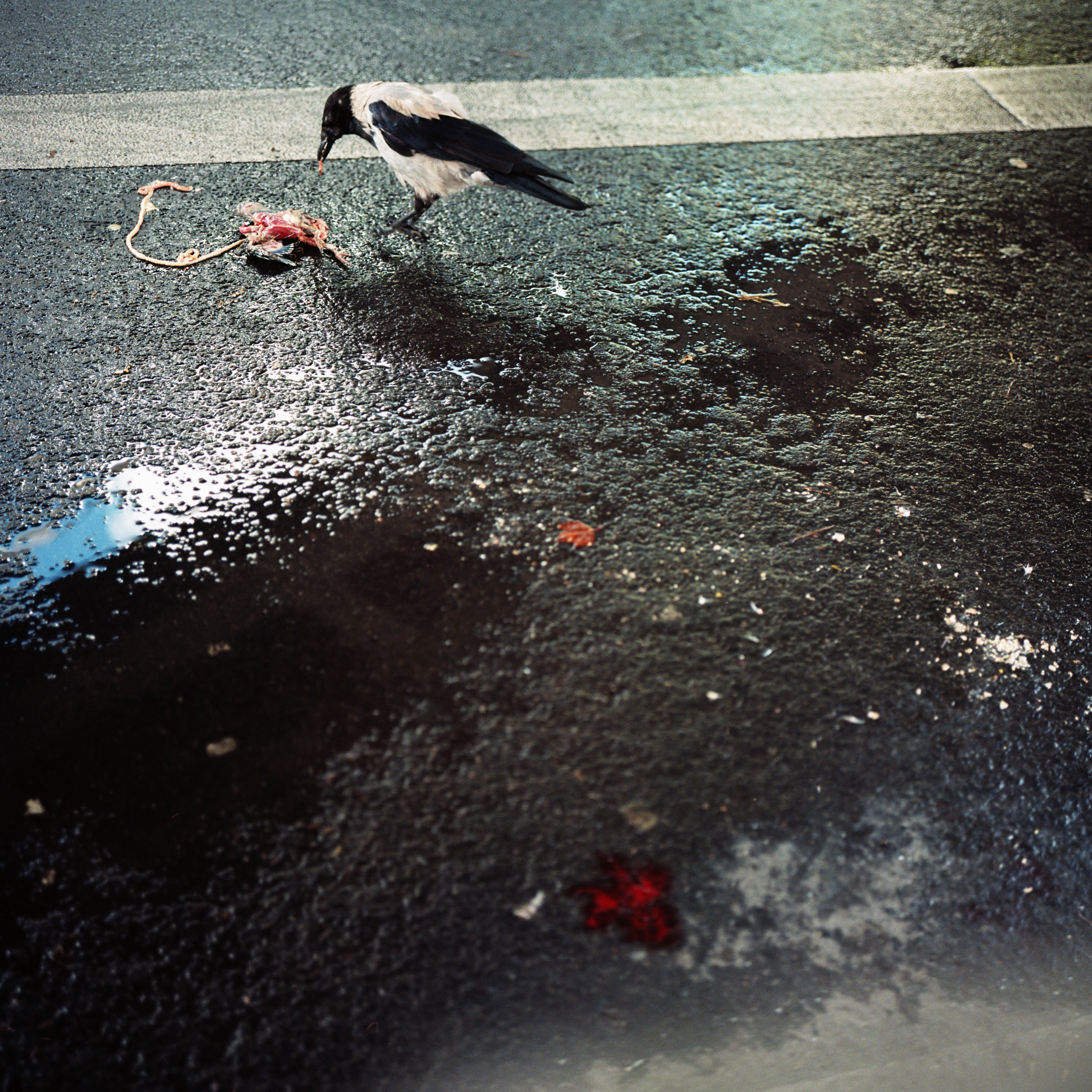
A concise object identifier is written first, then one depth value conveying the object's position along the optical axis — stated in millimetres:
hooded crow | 3420
